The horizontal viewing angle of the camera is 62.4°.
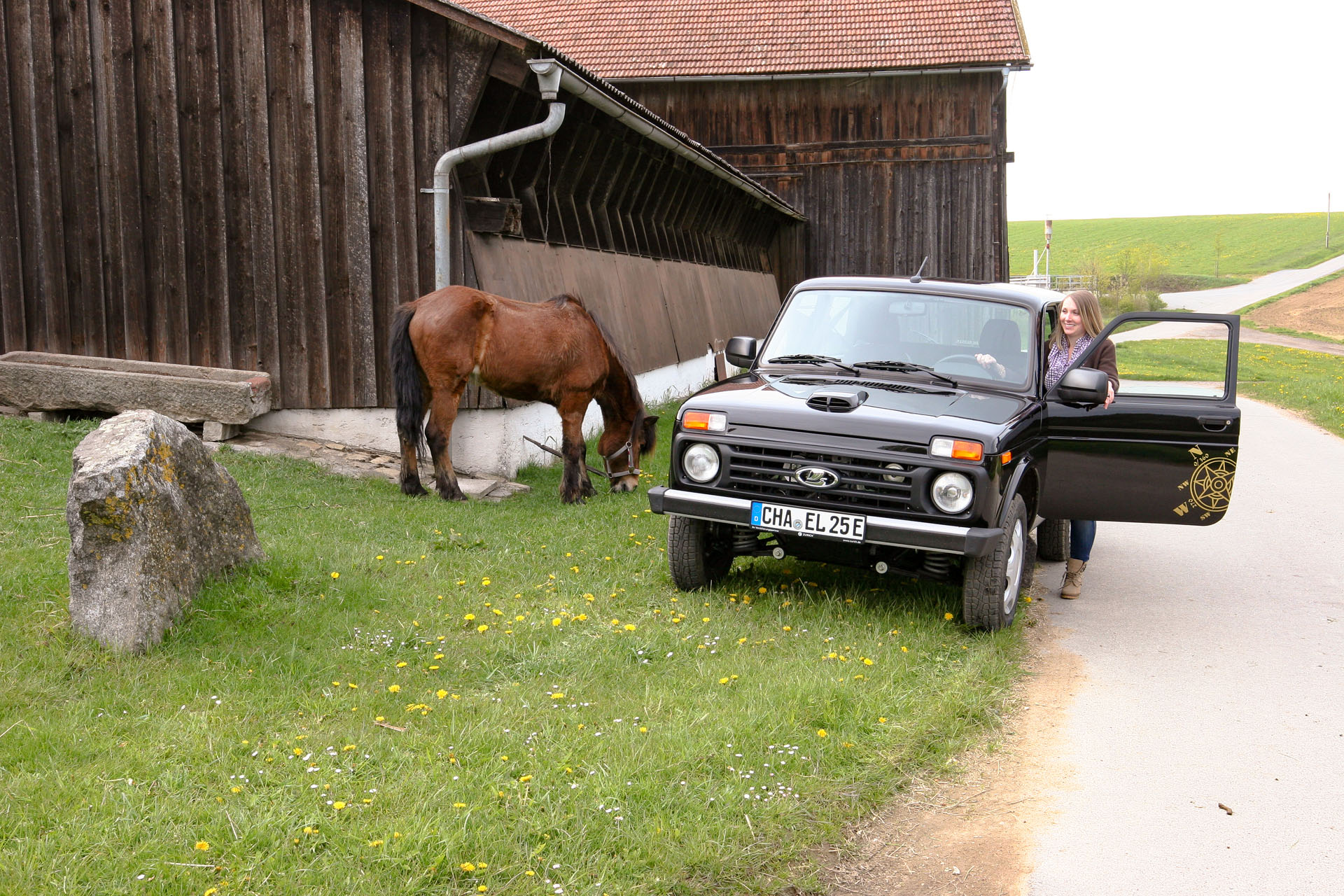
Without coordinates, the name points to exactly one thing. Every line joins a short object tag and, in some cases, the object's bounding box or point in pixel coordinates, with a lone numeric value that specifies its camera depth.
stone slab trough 10.70
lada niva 5.75
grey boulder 5.04
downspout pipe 10.28
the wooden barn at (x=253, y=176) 10.66
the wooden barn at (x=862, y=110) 23.42
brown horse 9.17
